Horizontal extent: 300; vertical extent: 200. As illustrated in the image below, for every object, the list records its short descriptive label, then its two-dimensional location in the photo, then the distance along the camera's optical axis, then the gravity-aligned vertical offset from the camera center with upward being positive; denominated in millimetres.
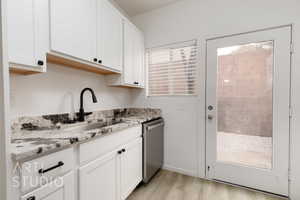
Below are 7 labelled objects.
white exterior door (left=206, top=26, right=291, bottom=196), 1623 -145
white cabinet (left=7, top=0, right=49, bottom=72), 871 +440
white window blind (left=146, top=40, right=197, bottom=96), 2139 +465
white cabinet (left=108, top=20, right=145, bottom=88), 1943 +596
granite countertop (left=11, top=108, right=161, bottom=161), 723 -259
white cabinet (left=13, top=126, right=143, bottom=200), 739 -511
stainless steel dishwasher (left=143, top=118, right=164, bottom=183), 1814 -700
